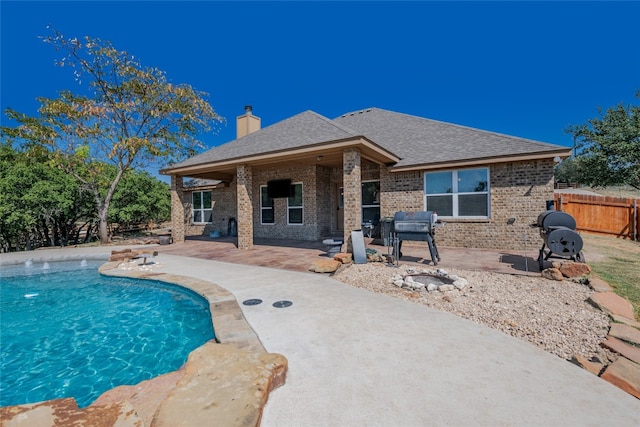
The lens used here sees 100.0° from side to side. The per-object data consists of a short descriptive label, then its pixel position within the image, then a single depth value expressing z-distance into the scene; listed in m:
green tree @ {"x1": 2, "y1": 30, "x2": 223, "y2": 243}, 12.24
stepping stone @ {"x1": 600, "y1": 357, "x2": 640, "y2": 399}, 2.19
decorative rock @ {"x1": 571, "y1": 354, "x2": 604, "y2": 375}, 2.44
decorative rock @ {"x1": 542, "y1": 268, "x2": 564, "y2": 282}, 5.15
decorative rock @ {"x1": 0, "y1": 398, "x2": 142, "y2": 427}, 1.65
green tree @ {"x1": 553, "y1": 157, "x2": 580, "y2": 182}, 29.34
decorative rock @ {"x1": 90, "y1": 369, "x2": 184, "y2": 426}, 2.02
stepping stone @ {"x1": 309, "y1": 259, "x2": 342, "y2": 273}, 6.26
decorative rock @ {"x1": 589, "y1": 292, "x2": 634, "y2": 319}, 3.63
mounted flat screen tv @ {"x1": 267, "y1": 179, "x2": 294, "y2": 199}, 12.55
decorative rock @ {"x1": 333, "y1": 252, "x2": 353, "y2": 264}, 6.95
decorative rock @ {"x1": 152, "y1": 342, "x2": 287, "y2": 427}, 1.75
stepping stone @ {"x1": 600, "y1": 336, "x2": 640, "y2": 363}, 2.61
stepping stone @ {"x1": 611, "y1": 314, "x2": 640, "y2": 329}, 3.32
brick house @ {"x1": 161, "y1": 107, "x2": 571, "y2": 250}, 8.14
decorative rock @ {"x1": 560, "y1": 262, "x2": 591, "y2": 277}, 5.16
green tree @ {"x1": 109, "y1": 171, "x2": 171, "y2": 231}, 14.94
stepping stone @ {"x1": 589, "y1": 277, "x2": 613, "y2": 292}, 4.49
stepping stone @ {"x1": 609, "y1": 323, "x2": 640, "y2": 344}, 2.93
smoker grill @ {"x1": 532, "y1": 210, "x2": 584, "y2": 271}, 5.53
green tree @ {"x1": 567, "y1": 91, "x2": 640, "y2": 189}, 13.59
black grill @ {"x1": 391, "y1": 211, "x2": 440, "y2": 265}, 6.43
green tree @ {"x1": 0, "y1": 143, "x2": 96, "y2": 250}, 11.41
